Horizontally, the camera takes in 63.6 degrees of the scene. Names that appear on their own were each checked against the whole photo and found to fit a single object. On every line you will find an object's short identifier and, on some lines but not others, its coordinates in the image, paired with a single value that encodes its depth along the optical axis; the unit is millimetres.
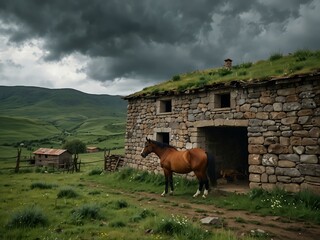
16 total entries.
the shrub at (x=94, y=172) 17547
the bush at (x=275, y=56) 13357
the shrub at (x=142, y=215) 6490
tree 53731
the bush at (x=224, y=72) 13091
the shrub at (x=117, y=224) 5992
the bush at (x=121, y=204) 8055
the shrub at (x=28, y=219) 5710
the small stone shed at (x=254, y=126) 8531
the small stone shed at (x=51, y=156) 37688
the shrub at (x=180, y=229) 5062
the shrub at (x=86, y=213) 6539
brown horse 10039
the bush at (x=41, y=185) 11930
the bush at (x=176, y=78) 15867
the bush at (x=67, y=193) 9523
